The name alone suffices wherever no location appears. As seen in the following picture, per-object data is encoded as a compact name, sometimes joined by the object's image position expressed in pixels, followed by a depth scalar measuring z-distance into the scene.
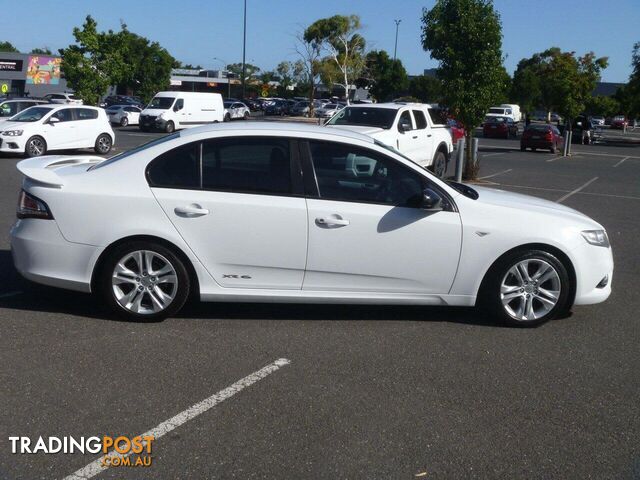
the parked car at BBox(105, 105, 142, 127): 44.44
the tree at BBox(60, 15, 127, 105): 44.03
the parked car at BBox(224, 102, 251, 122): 49.73
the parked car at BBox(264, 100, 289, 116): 64.81
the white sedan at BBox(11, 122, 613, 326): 5.87
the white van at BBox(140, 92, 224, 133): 36.84
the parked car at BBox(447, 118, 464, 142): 23.70
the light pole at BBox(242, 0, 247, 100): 58.71
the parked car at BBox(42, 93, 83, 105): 46.91
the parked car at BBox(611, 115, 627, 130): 81.40
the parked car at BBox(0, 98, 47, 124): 25.52
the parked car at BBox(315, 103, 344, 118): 54.92
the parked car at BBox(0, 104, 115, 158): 20.50
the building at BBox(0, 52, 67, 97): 70.94
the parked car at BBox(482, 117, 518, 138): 47.18
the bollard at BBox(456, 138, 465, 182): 15.54
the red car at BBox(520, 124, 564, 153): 34.69
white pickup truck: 15.82
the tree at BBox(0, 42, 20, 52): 106.03
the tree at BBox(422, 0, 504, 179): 17.53
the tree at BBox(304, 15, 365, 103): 66.88
